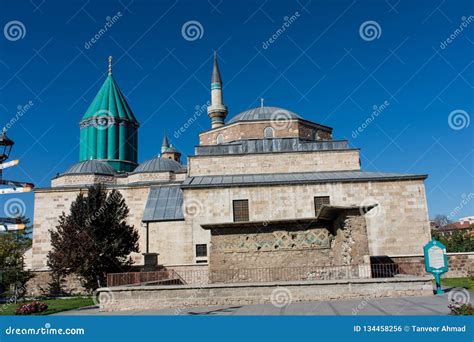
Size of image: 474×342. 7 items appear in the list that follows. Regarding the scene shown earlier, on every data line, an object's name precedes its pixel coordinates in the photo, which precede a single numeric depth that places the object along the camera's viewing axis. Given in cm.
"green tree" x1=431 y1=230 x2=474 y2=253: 3519
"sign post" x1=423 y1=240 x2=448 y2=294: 1222
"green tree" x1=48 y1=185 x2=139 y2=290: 1938
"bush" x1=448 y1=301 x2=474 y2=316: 733
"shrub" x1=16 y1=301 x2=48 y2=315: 1172
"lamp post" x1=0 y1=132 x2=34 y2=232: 1215
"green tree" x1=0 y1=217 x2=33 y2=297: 2019
